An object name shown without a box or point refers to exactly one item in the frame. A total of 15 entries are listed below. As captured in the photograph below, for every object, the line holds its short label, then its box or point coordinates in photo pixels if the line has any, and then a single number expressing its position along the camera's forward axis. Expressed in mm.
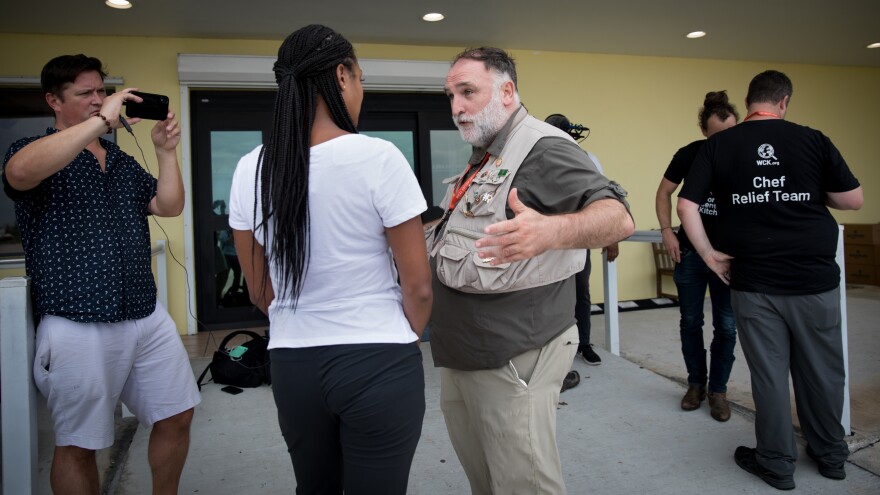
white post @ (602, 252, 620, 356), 4195
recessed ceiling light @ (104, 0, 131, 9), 4566
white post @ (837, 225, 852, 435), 2581
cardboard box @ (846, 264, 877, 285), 7504
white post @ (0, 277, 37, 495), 1642
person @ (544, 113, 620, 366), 3985
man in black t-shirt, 2408
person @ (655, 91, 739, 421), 3127
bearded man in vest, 1561
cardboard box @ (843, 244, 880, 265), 7469
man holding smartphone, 1725
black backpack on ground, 3809
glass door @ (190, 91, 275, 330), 5805
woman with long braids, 1210
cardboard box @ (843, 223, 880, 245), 7293
